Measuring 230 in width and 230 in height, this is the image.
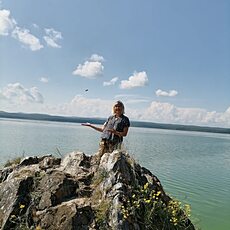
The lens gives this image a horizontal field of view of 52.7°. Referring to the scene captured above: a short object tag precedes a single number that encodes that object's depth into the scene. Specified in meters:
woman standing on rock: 4.52
